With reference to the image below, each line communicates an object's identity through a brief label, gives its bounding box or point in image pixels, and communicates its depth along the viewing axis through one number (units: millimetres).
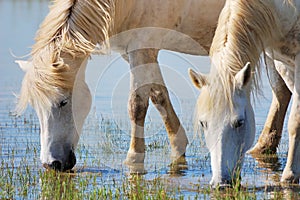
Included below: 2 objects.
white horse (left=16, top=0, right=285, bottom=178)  13852
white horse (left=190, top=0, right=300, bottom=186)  12328
